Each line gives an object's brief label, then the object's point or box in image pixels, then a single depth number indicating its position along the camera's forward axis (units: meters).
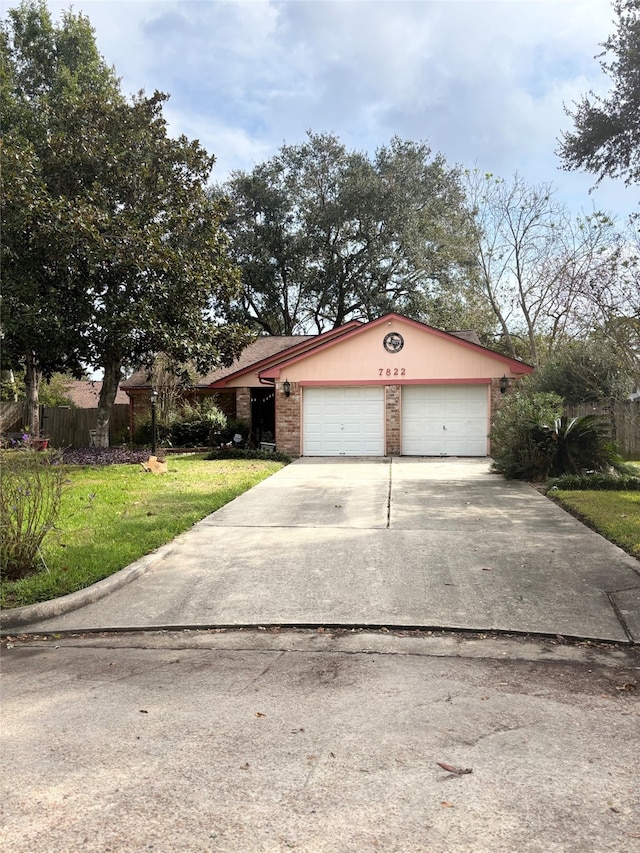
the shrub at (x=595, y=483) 11.00
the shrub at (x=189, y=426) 20.72
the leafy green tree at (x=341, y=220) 31.08
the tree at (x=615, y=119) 10.74
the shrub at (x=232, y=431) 21.05
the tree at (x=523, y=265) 22.98
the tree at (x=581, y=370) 11.74
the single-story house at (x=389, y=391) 18.53
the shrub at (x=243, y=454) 17.56
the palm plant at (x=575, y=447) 12.04
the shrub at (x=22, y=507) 5.48
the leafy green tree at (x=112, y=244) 14.94
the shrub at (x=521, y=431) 12.31
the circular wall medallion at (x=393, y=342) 18.97
